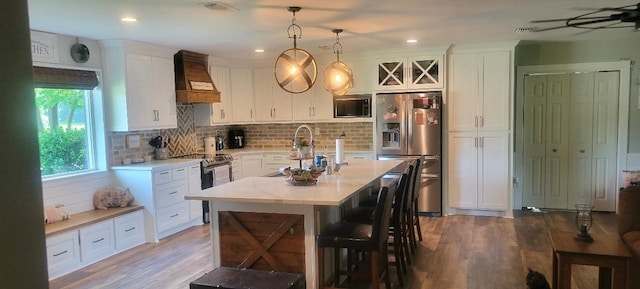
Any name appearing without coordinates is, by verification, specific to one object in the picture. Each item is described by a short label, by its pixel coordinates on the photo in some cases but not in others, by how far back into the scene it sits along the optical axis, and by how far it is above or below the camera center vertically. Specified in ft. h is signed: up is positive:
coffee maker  24.73 -0.80
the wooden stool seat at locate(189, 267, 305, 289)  8.58 -3.12
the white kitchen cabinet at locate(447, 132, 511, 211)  19.54 -2.30
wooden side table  9.36 -3.05
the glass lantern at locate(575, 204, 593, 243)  10.20 -2.47
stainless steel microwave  22.07 +0.86
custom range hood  19.52 +2.11
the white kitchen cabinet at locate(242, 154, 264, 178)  22.58 -2.10
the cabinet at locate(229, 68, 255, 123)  23.26 +1.65
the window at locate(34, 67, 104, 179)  15.06 +0.28
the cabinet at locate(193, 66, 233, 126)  21.83 +0.95
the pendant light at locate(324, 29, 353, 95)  15.78 +1.64
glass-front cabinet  19.95 +2.24
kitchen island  10.25 -2.42
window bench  13.43 -3.65
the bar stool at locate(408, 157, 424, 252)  14.58 -2.59
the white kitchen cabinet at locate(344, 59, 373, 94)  21.68 +2.30
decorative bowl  11.41 -1.39
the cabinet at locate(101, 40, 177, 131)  16.75 +1.70
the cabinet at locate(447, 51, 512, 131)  19.21 +1.29
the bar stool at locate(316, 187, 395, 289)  10.00 -2.64
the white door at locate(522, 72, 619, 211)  19.79 -1.02
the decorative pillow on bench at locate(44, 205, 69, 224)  14.14 -2.78
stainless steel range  19.45 -2.05
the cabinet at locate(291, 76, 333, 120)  22.70 +1.00
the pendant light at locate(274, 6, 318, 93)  12.31 +1.59
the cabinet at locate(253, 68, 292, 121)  23.62 +1.40
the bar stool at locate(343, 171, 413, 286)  12.09 -2.68
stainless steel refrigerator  19.70 -0.56
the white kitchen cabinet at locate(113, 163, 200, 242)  16.96 -2.60
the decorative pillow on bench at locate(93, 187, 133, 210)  16.42 -2.65
